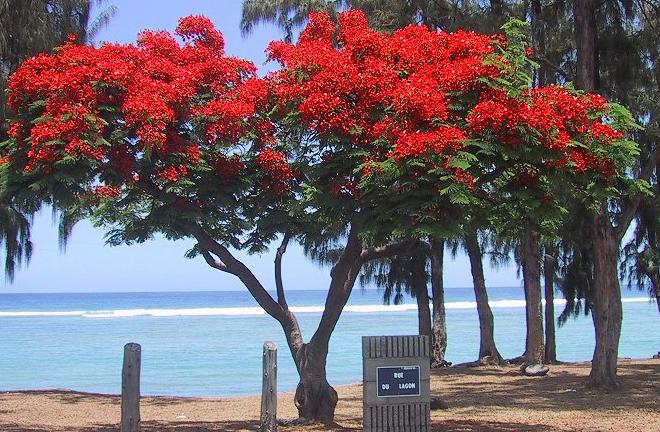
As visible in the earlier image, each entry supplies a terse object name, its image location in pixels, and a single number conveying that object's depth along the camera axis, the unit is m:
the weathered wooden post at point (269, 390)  10.20
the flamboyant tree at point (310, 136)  9.02
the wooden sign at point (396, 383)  9.58
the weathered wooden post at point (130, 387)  9.27
